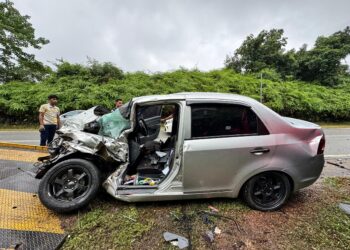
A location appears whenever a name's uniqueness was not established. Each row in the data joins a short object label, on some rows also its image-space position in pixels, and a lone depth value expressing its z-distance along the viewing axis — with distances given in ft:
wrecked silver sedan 9.30
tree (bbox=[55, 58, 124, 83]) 49.95
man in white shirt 19.13
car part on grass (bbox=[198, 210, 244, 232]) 8.61
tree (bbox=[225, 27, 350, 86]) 68.69
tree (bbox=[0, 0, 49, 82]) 53.88
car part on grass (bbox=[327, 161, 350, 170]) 17.11
